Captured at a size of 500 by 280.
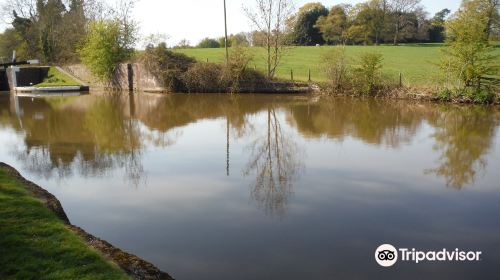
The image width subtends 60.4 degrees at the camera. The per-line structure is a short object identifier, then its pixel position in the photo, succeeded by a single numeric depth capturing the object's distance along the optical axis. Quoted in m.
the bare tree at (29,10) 46.00
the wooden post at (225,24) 32.93
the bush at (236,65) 29.73
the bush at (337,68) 26.81
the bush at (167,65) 31.56
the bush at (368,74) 25.42
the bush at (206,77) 30.58
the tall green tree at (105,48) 34.16
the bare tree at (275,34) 31.05
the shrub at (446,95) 23.28
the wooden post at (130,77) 34.25
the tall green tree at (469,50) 22.03
